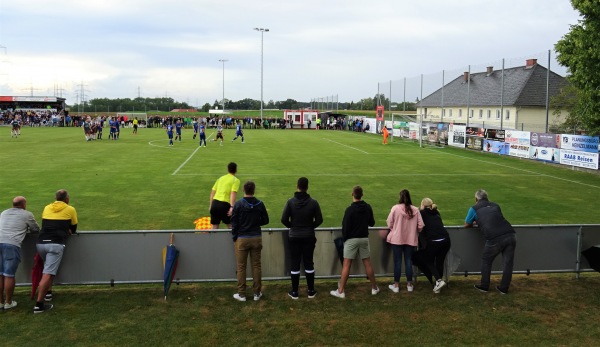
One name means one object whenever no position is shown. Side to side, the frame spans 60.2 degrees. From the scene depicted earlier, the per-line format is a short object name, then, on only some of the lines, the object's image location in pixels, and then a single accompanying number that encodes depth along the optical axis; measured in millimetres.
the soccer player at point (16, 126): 42375
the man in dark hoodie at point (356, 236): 7801
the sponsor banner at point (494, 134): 32125
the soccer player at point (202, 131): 34438
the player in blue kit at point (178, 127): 39981
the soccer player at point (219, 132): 37450
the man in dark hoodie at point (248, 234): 7660
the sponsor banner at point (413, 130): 46250
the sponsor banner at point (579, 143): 23666
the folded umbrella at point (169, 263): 7836
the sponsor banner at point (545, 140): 26641
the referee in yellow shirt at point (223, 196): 9891
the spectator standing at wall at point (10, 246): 7312
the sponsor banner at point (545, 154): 26500
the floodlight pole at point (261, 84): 77294
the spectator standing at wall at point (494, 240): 8062
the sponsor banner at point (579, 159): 23672
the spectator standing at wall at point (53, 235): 7484
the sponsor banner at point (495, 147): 31484
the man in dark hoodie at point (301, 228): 7699
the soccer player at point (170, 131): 35988
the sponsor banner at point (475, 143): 34625
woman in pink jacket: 8062
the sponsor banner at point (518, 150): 29250
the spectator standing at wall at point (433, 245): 8086
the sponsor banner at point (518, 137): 29231
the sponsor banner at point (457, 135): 37531
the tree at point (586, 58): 19969
